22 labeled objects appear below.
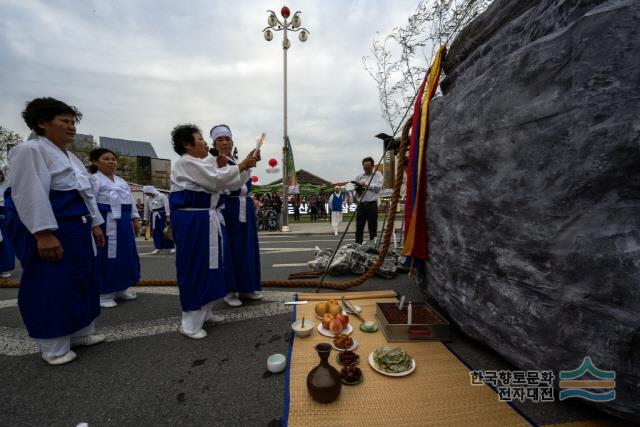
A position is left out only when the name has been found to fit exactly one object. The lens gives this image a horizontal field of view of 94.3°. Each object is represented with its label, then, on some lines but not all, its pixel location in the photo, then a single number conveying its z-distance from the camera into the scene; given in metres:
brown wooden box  2.40
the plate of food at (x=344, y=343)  2.22
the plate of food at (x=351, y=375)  1.82
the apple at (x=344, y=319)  2.58
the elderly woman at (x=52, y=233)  2.02
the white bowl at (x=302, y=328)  2.46
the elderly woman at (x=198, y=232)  2.56
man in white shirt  6.24
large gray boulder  1.34
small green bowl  2.59
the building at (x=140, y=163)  31.98
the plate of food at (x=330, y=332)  2.51
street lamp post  12.42
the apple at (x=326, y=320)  2.59
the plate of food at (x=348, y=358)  1.98
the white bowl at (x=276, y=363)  2.00
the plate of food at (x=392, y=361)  1.92
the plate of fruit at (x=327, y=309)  2.82
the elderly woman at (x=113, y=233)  3.47
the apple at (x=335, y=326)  2.50
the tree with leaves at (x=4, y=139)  20.02
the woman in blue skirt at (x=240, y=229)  3.10
